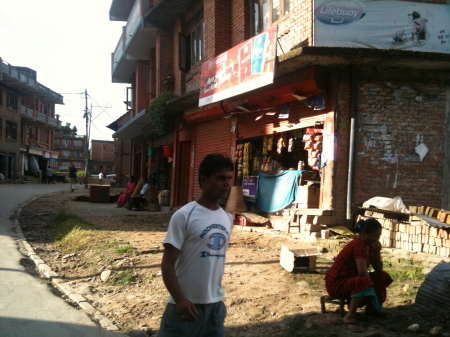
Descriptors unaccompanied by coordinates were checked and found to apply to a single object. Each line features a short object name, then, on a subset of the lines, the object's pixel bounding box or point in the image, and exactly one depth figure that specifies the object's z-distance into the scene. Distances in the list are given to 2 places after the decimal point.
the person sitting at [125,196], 16.75
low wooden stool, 4.07
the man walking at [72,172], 31.24
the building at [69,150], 82.06
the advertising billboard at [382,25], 8.05
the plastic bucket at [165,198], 15.57
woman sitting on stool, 3.83
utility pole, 41.08
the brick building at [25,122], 40.16
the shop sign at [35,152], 46.78
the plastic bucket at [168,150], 16.20
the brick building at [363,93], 8.00
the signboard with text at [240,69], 8.19
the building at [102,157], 81.00
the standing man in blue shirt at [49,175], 38.97
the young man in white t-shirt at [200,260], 2.27
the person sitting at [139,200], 15.52
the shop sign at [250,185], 10.81
